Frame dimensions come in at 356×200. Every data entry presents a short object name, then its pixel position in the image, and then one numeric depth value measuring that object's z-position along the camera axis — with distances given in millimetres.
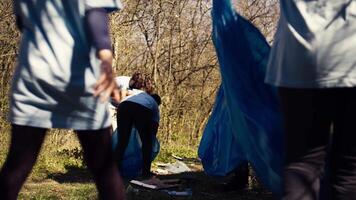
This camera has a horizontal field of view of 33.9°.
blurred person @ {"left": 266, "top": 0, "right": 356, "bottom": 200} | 2031
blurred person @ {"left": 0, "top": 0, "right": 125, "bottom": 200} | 2053
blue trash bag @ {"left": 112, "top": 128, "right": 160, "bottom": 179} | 5805
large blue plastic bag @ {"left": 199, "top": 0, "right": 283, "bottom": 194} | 2957
